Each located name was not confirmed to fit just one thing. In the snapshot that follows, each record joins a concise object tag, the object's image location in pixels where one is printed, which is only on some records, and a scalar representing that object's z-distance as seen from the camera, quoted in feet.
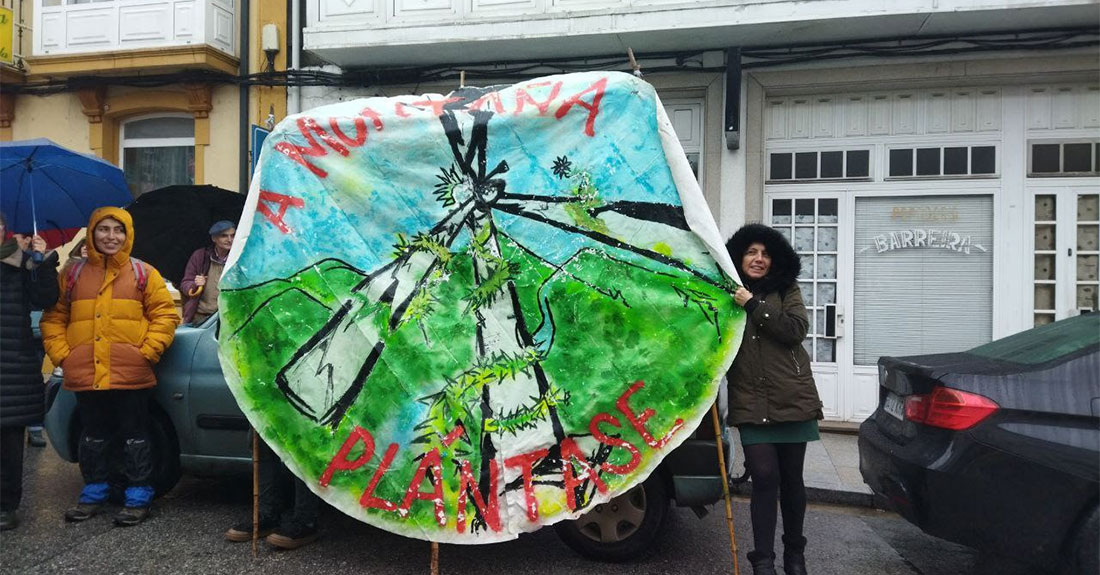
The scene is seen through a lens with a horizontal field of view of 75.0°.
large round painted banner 11.26
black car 10.48
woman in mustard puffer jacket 14.66
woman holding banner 11.43
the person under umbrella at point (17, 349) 14.49
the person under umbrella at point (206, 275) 19.07
